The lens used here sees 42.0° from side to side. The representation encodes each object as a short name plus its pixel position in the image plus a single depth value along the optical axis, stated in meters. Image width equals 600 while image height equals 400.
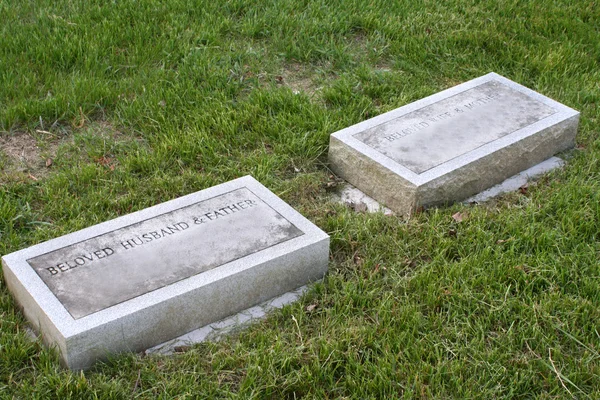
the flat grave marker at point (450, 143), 4.03
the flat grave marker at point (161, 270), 2.99
